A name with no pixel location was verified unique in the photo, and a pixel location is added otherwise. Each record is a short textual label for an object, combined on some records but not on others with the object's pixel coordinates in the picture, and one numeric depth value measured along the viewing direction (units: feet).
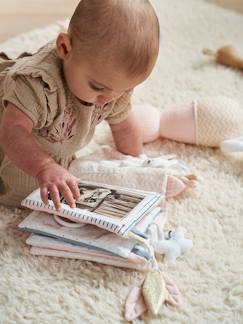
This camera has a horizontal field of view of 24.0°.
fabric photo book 3.15
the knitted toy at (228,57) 5.27
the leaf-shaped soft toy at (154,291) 2.95
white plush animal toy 3.26
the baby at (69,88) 2.87
